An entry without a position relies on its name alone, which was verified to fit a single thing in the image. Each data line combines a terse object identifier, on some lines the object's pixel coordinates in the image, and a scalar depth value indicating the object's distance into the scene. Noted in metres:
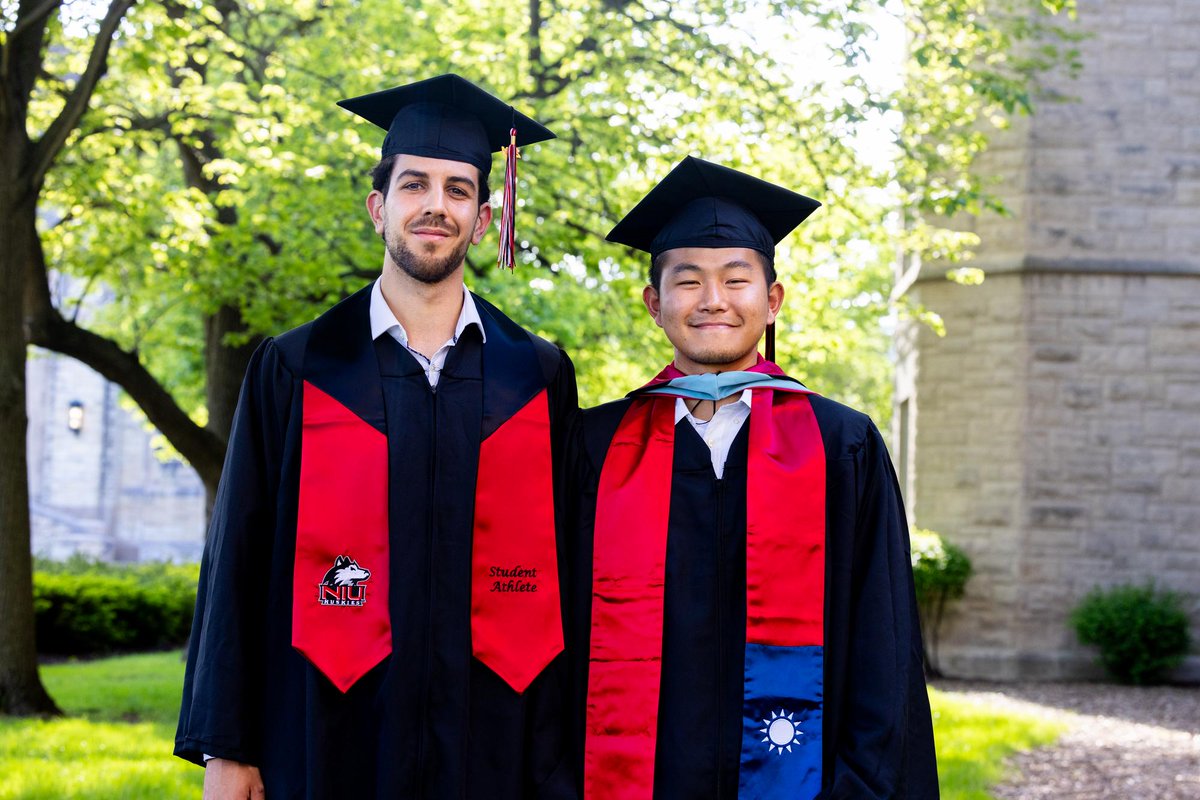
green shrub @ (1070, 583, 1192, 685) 11.27
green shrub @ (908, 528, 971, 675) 11.82
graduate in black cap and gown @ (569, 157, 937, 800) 2.83
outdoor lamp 29.03
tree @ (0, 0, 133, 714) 7.76
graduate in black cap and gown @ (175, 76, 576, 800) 2.71
